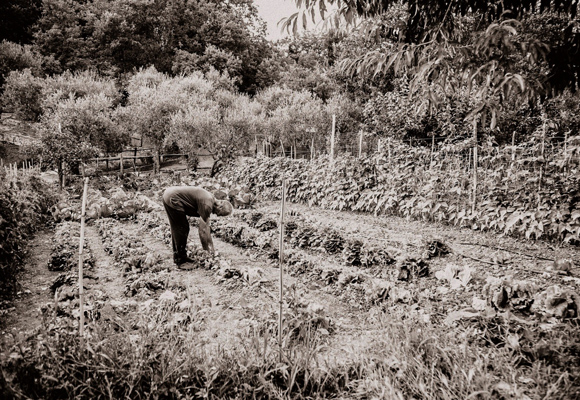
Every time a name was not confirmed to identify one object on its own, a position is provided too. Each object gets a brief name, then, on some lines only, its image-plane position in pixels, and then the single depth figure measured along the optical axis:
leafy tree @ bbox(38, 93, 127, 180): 16.08
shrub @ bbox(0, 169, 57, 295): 5.38
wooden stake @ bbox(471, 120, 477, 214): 8.43
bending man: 6.48
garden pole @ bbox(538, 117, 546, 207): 7.44
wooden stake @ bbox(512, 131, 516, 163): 8.08
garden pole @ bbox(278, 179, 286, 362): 3.35
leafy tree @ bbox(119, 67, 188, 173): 21.47
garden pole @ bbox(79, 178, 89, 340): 3.19
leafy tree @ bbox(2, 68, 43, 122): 23.14
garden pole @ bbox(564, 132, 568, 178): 7.29
